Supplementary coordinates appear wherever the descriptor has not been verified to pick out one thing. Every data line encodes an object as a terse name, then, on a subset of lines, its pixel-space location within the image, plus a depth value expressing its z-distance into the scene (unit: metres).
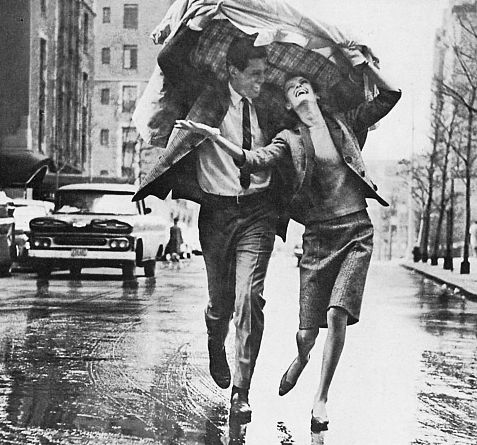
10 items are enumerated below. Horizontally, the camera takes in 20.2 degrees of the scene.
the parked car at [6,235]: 25.65
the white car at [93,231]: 26.27
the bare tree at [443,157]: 48.10
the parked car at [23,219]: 29.39
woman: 6.88
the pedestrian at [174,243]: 35.09
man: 7.06
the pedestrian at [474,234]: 57.03
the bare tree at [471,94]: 33.59
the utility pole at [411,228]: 81.56
